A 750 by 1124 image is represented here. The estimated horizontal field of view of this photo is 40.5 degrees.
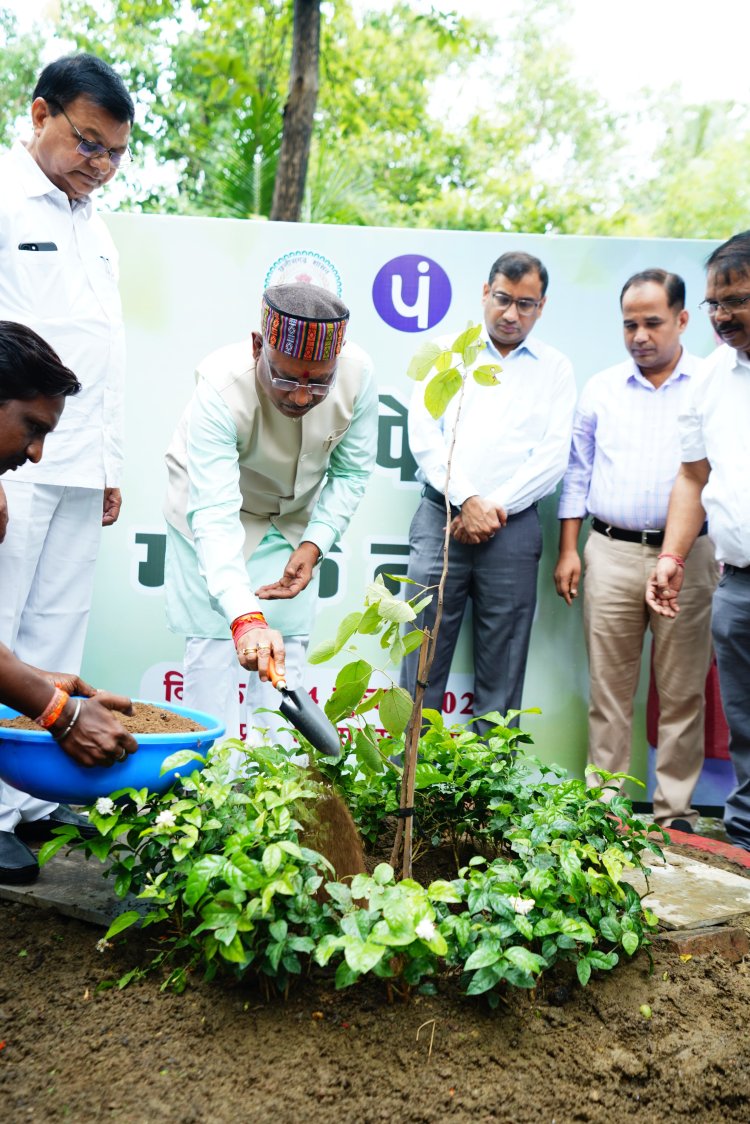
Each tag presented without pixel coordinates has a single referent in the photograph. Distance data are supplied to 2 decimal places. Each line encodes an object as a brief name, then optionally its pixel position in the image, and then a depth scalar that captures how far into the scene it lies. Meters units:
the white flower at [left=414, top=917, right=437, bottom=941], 1.79
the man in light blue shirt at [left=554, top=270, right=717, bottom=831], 4.01
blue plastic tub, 2.16
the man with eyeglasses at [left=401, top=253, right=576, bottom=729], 3.97
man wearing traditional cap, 2.61
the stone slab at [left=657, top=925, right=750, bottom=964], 2.32
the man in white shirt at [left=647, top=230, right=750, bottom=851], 3.35
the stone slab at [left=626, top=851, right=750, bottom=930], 2.47
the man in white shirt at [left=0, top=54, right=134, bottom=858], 2.86
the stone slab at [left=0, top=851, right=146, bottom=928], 2.39
